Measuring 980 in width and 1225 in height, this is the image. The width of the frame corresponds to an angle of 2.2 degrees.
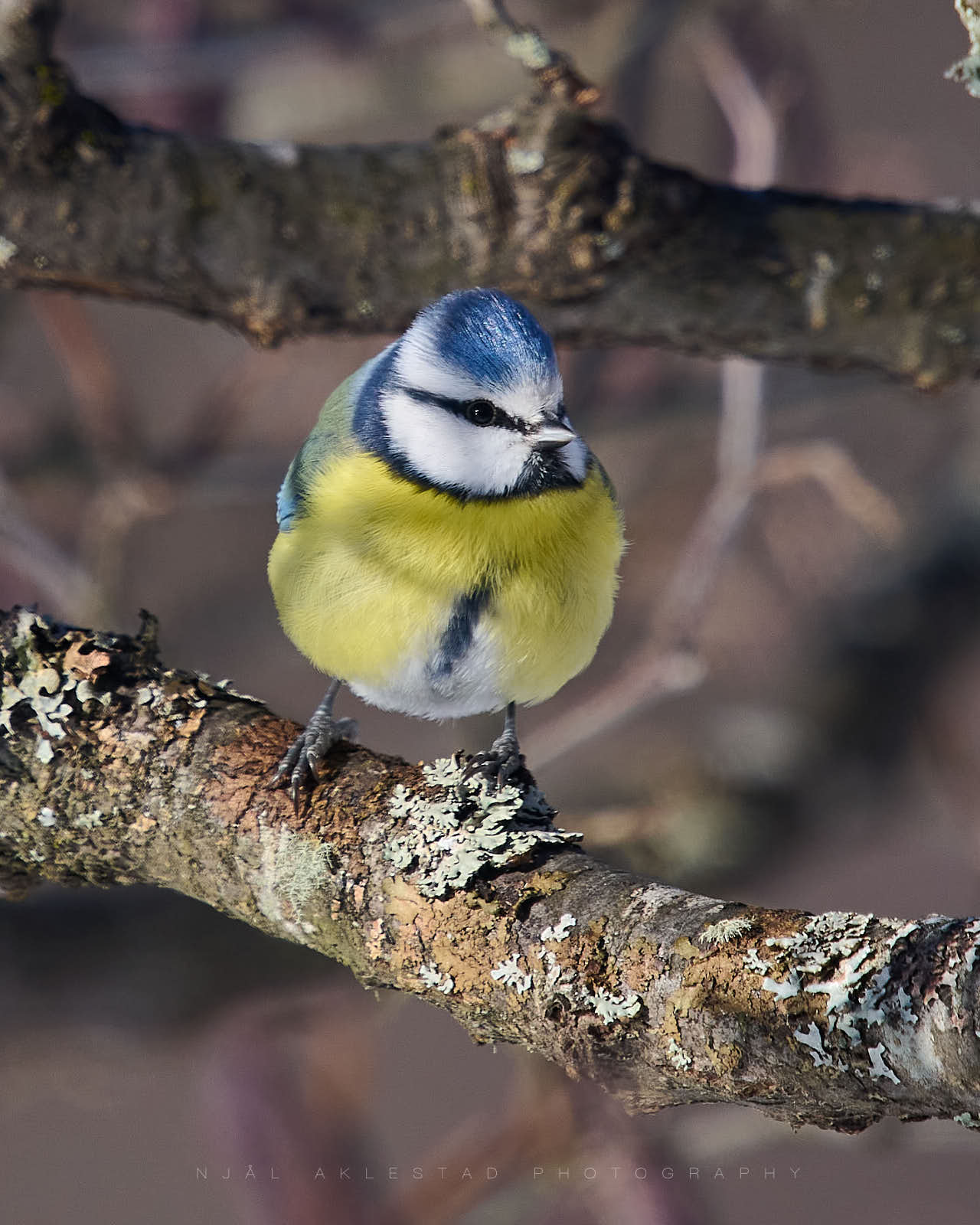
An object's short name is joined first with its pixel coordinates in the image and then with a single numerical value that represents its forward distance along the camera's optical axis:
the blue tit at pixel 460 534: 4.06
